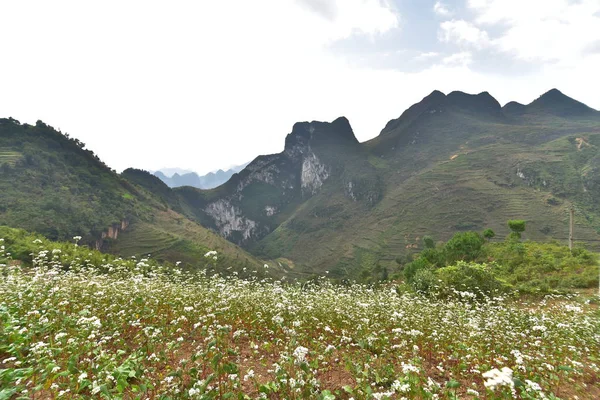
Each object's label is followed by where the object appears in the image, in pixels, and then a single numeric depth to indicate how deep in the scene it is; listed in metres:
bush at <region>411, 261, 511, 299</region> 17.69
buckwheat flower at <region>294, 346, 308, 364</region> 4.20
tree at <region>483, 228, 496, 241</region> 48.31
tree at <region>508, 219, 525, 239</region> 42.47
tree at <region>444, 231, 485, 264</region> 37.00
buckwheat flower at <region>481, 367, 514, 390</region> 2.56
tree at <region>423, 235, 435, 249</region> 57.89
